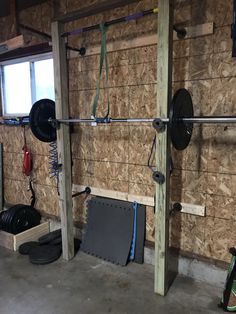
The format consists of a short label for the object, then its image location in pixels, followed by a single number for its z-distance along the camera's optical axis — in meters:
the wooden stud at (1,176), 3.74
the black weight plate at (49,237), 2.91
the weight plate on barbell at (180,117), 1.80
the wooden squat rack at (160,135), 1.85
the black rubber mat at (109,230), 2.64
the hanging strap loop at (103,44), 2.08
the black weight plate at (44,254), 2.62
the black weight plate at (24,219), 3.03
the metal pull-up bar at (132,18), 1.93
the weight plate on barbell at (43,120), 2.46
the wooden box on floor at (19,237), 2.91
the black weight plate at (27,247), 2.80
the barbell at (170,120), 1.78
